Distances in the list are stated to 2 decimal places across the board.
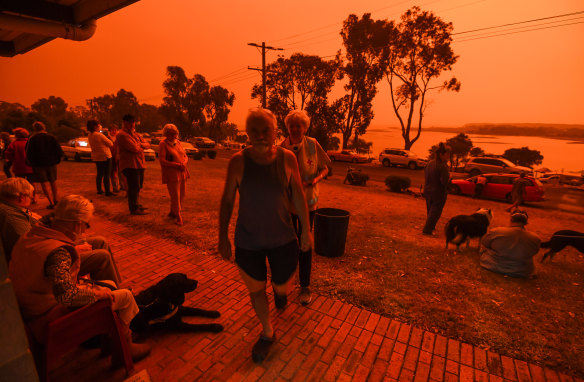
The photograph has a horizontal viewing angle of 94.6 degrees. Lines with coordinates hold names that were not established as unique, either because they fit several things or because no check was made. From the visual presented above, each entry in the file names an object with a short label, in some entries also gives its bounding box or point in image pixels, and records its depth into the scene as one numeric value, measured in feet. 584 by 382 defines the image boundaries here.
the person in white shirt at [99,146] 22.29
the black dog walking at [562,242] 14.51
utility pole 76.84
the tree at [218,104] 165.27
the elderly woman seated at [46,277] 5.63
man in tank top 6.48
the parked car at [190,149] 80.53
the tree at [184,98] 159.53
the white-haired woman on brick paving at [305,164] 10.07
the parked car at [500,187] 39.09
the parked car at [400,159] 79.87
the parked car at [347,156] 92.32
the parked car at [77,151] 51.42
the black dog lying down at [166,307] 8.40
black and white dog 15.97
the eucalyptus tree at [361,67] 82.74
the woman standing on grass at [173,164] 16.94
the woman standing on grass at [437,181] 16.96
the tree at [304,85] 99.30
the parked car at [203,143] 131.39
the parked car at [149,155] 61.52
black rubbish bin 13.83
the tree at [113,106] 230.89
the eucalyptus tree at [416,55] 72.59
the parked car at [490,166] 60.64
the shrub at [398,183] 39.60
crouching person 12.60
